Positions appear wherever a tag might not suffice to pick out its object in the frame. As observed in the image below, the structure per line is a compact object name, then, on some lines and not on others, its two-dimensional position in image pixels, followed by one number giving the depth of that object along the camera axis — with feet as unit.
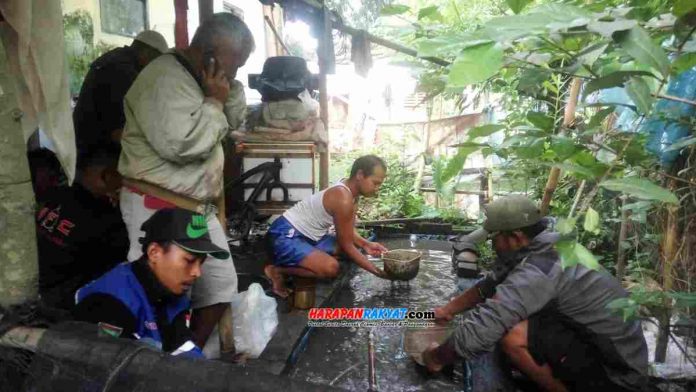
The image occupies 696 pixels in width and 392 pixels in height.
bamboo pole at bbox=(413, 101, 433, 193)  29.75
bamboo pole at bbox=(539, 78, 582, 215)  10.68
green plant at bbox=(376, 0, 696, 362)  3.24
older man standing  7.54
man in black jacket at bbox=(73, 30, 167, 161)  10.30
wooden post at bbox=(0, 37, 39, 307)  4.91
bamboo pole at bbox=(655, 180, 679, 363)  8.41
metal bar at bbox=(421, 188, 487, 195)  23.25
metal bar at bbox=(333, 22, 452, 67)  14.37
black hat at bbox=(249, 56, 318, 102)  18.38
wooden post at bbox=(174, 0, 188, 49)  10.62
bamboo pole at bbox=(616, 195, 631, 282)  10.34
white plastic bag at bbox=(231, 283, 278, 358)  9.95
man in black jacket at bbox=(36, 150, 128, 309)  8.48
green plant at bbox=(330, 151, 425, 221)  25.31
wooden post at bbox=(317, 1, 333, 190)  15.92
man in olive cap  8.36
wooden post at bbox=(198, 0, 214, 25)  12.09
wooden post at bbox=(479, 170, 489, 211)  23.17
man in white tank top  13.83
